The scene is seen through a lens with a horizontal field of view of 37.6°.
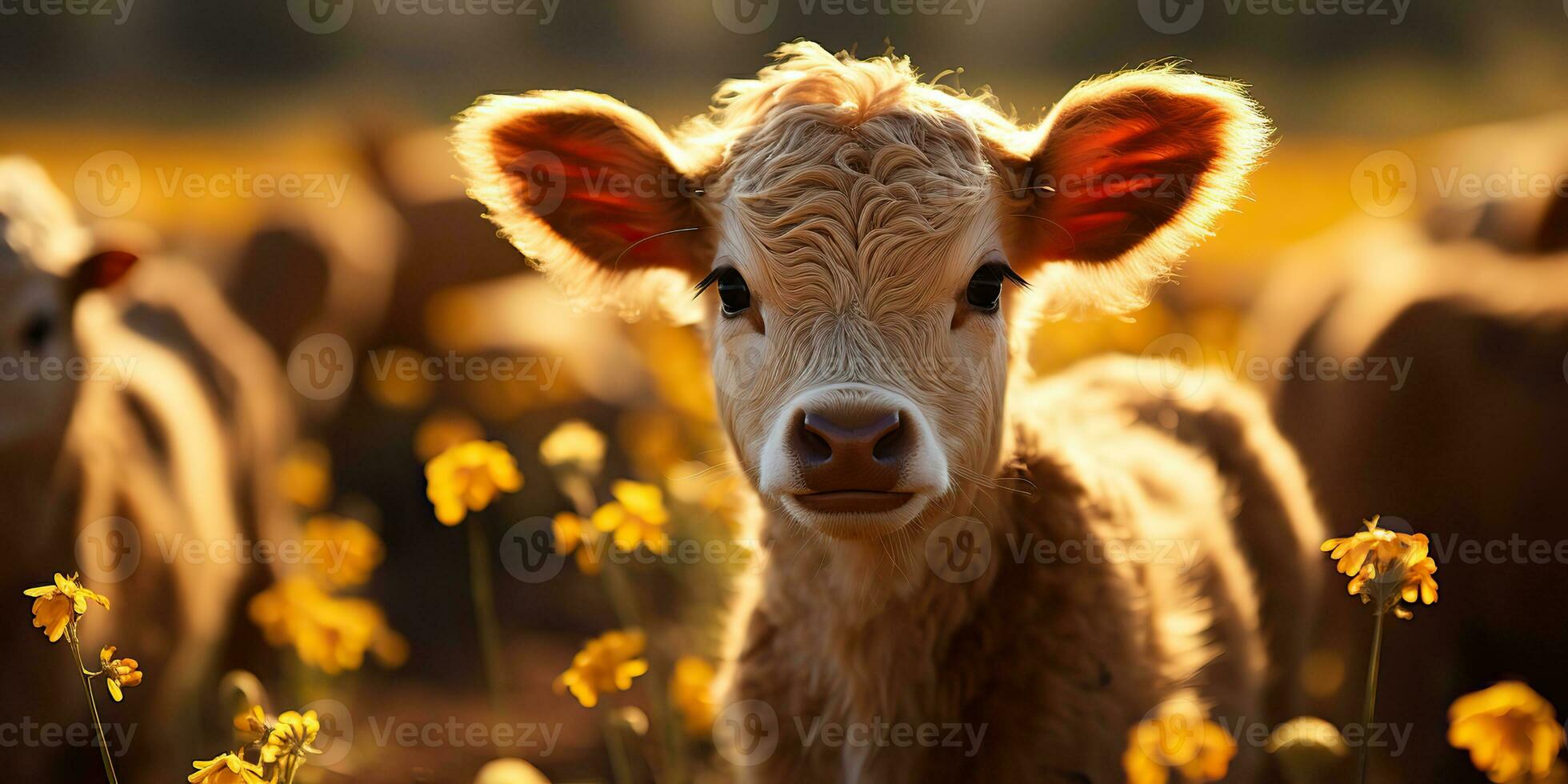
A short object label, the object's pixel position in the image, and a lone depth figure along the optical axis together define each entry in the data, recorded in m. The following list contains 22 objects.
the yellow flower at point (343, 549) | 8.22
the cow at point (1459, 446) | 8.45
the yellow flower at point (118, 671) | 4.27
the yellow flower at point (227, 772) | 4.07
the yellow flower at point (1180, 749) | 4.15
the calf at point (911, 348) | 5.45
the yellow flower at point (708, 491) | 8.51
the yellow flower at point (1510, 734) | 3.68
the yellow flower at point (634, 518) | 5.93
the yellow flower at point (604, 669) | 5.56
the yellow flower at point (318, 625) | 6.59
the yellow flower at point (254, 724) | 4.34
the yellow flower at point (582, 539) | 6.10
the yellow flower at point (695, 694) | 7.16
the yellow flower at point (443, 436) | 9.60
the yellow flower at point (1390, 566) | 4.05
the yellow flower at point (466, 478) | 6.04
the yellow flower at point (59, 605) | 4.19
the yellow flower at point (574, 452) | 6.15
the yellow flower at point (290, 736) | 4.20
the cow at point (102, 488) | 8.02
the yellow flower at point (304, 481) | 10.37
